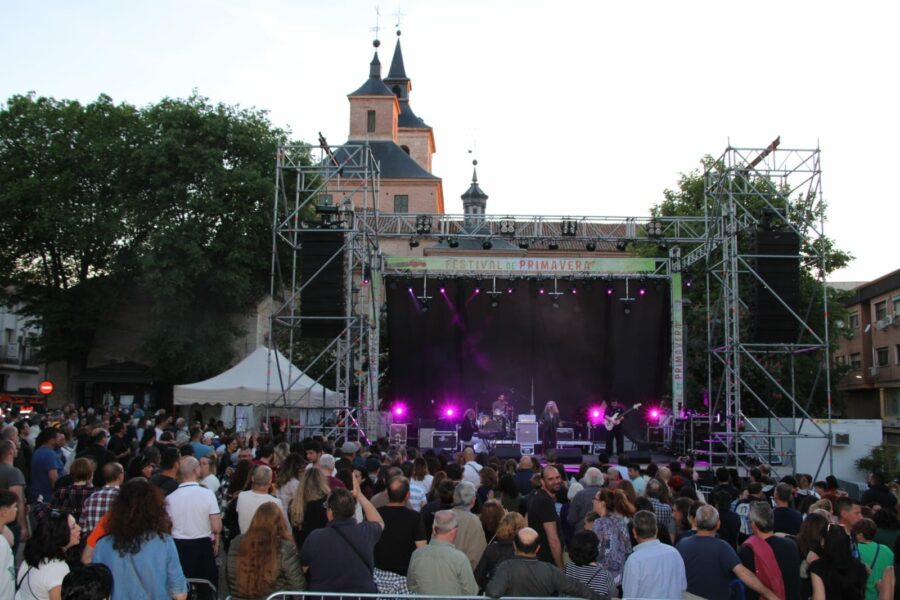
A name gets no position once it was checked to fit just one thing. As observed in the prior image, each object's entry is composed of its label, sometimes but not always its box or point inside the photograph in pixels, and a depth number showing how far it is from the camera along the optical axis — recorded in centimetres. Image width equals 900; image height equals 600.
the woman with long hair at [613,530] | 577
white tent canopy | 1725
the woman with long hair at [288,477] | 627
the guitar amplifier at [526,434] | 1832
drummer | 2017
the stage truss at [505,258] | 1591
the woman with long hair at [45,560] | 417
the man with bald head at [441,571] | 474
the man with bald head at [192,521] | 570
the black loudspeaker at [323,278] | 1647
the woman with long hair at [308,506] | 562
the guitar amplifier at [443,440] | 1883
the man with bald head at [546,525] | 591
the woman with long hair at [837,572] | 502
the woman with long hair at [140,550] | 436
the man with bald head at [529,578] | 454
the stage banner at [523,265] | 2050
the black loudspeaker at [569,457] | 1507
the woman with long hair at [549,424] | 1902
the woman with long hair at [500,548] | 503
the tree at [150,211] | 2781
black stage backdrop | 2178
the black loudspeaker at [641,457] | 1371
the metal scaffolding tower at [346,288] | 1612
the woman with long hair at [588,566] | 495
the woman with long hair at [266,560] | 472
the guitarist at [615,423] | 1819
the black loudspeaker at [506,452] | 1408
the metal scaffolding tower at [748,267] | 1539
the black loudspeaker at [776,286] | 1564
